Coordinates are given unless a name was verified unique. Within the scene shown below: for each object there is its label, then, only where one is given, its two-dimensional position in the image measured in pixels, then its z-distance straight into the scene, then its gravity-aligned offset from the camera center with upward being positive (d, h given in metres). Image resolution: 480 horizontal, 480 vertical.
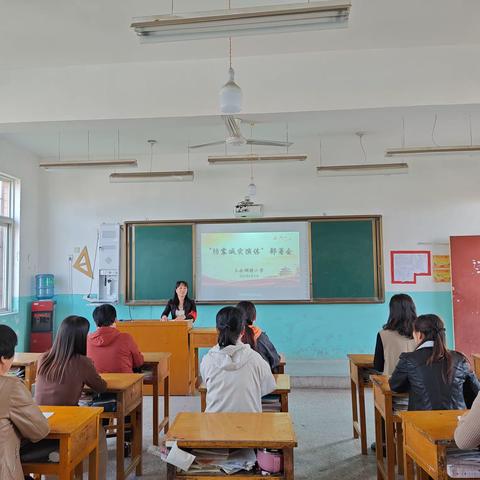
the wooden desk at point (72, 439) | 1.99 -0.81
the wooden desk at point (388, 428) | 2.76 -1.04
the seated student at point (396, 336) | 3.11 -0.50
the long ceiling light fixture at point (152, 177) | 5.50 +1.15
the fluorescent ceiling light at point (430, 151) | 4.54 +1.19
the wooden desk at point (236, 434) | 1.85 -0.73
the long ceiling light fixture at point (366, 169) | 5.26 +1.15
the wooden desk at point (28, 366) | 3.72 -0.82
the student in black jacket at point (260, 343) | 3.22 -0.56
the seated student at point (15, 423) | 1.84 -0.65
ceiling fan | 3.81 +1.26
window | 6.03 +0.39
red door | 5.93 -0.37
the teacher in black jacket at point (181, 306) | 5.82 -0.51
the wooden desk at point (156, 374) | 3.56 -0.88
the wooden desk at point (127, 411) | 2.79 -0.93
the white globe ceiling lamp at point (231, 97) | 2.76 +1.06
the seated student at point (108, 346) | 3.29 -0.58
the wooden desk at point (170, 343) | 5.21 -0.88
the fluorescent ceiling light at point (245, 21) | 2.20 +1.26
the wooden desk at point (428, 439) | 1.76 -0.74
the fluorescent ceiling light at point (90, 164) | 5.14 +1.22
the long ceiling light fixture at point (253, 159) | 4.99 +1.23
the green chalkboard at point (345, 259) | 6.25 +0.09
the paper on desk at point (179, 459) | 1.84 -0.79
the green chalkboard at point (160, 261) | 6.48 +0.10
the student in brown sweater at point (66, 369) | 2.59 -0.59
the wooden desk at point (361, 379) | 3.44 -0.91
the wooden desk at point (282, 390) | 2.83 -0.80
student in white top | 2.44 -0.59
